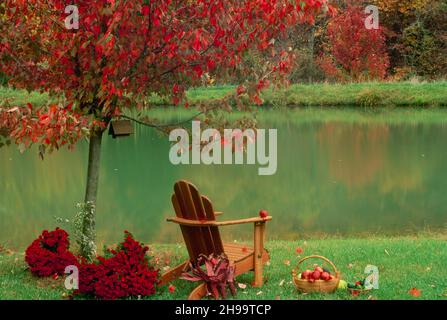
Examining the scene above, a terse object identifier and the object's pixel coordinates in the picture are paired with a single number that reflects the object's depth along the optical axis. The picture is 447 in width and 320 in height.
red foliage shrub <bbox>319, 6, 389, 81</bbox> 35.94
